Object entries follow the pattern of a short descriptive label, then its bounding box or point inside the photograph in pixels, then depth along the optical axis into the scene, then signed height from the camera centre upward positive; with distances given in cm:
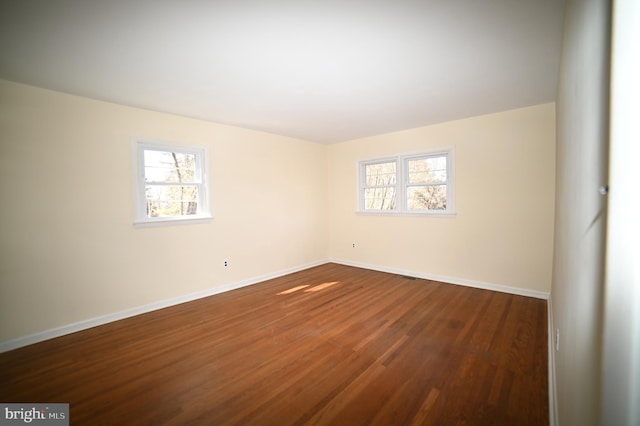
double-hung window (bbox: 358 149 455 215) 438 +39
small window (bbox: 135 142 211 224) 340 +32
